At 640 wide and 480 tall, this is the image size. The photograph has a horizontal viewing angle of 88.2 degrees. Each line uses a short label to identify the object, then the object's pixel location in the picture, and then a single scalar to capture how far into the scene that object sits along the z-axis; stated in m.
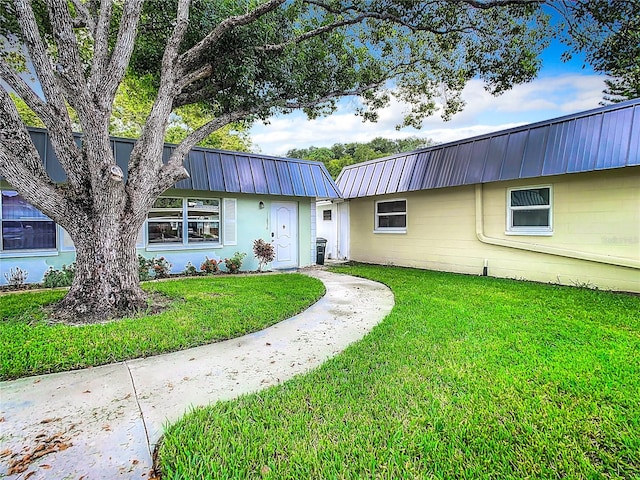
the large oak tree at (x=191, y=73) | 4.73
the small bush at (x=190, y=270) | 8.76
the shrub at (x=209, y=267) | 9.00
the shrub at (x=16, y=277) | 6.90
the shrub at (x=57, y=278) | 6.94
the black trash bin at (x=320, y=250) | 11.80
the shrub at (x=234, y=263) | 9.23
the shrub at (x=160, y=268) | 8.26
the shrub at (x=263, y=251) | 9.34
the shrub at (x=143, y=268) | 7.89
